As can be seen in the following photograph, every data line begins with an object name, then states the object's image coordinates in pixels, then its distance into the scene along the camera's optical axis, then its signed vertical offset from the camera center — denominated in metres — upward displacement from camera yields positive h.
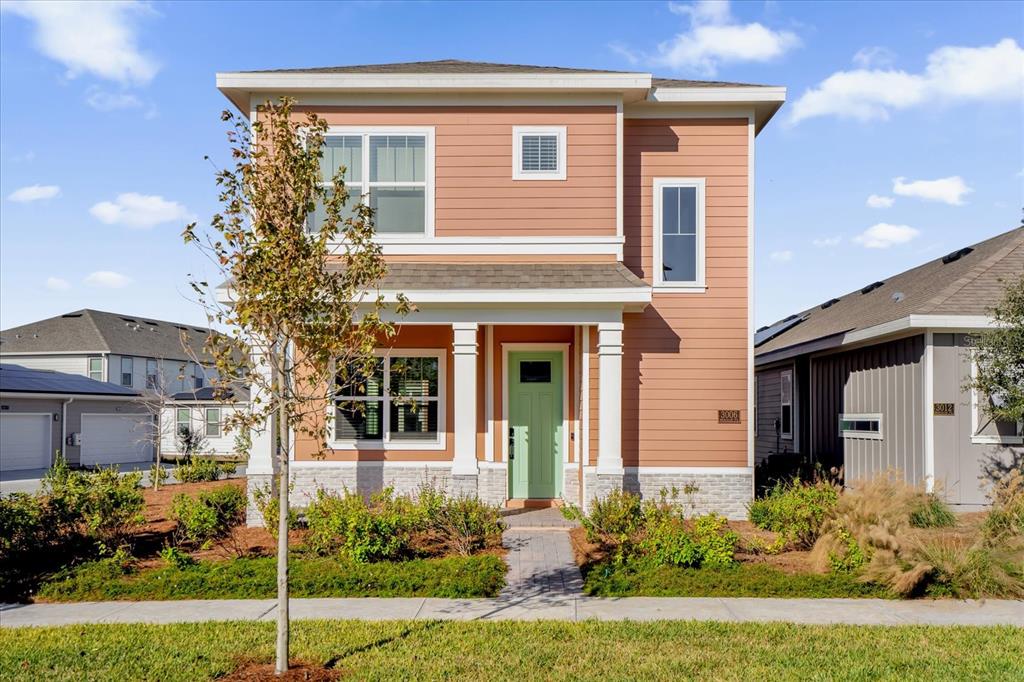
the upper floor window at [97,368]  38.50 +0.63
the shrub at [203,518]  9.66 -1.78
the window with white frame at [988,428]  12.01 -0.70
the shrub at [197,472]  18.94 -2.22
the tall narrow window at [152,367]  40.62 +0.73
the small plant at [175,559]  8.49 -1.93
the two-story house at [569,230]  12.21 +2.40
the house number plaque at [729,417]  12.38 -0.55
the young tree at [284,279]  5.77 +0.77
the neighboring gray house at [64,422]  26.25 -1.51
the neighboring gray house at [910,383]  12.05 -0.02
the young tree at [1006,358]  10.87 +0.34
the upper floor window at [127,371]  39.47 +0.50
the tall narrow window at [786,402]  19.23 -0.51
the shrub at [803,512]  9.36 -1.57
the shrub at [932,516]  10.58 -1.83
